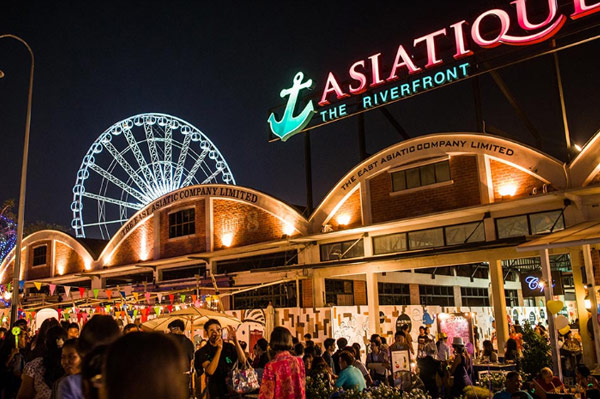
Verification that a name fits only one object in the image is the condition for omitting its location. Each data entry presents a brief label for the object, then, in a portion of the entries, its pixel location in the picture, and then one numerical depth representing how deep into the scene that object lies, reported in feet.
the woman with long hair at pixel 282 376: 19.12
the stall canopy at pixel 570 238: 32.35
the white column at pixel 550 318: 33.50
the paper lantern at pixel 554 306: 33.25
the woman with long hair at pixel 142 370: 6.70
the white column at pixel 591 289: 35.61
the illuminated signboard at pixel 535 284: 50.58
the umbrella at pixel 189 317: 42.14
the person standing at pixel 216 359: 25.59
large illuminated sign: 51.63
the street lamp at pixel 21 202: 52.85
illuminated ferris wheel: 94.79
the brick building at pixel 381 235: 48.19
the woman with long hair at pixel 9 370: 23.40
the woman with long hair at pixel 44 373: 15.76
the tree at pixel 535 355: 39.52
